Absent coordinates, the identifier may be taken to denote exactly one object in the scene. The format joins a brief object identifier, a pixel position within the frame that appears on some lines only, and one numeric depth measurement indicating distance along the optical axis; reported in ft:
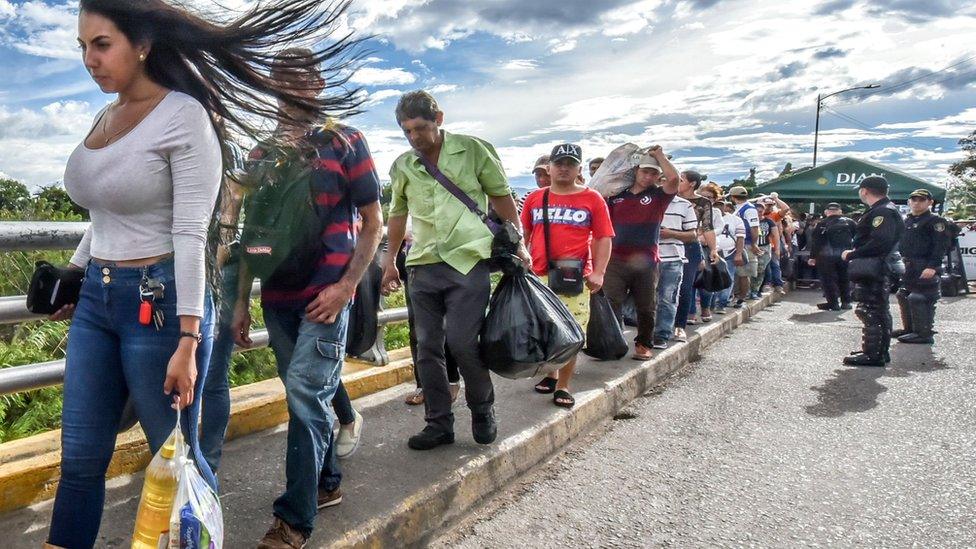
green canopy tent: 62.59
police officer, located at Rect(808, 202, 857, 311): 41.32
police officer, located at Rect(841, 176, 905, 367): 23.97
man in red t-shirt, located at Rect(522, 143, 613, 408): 16.38
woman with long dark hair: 6.61
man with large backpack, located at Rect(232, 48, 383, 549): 8.56
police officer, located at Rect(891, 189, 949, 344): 29.25
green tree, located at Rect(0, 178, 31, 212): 21.35
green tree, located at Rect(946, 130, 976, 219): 167.94
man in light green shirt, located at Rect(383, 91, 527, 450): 12.07
